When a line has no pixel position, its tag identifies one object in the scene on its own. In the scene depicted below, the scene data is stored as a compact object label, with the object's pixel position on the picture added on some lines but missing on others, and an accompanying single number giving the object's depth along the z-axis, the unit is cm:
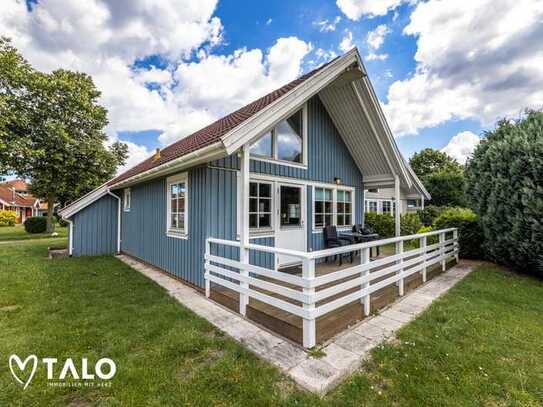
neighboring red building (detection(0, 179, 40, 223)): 3241
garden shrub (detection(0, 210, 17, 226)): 2552
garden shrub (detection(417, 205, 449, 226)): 1981
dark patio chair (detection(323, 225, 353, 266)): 673
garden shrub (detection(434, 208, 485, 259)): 763
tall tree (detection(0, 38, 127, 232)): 1391
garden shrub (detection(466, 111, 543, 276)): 541
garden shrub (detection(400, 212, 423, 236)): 1370
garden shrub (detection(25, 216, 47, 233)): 1792
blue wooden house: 443
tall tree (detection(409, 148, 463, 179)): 3884
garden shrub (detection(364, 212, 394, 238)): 1301
